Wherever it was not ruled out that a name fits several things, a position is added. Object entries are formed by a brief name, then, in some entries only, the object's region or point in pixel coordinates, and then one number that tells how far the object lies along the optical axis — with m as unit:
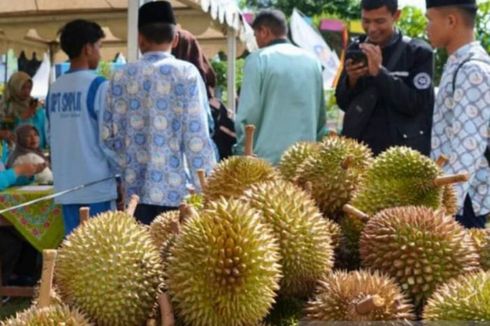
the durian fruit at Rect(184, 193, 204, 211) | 2.52
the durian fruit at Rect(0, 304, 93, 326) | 2.02
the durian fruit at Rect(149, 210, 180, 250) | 2.29
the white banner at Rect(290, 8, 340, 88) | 15.81
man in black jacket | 4.00
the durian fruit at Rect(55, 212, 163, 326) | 2.11
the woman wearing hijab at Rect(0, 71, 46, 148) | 8.51
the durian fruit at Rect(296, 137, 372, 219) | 2.44
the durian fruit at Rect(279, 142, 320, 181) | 2.60
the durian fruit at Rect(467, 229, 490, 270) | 2.23
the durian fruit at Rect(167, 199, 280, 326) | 2.06
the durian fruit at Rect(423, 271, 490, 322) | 2.00
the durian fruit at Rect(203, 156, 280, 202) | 2.44
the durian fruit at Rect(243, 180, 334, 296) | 2.17
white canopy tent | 8.92
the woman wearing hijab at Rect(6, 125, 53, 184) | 6.70
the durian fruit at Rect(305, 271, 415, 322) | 2.04
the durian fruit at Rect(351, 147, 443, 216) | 2.37
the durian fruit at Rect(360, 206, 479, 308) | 2.15
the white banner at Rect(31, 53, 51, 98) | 14.53
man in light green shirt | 4.92
